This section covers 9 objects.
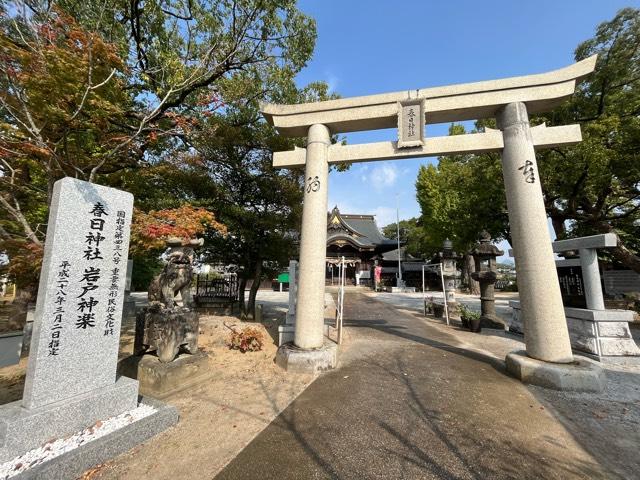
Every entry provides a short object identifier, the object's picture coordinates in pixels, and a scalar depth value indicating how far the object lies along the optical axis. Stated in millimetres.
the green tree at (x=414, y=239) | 29562
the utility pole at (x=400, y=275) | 28561
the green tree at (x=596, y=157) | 8711
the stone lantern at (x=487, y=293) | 9930
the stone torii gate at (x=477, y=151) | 4680
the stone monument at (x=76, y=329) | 2684
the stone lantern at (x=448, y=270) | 12445
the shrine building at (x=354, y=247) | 32500
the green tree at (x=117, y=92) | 4668
